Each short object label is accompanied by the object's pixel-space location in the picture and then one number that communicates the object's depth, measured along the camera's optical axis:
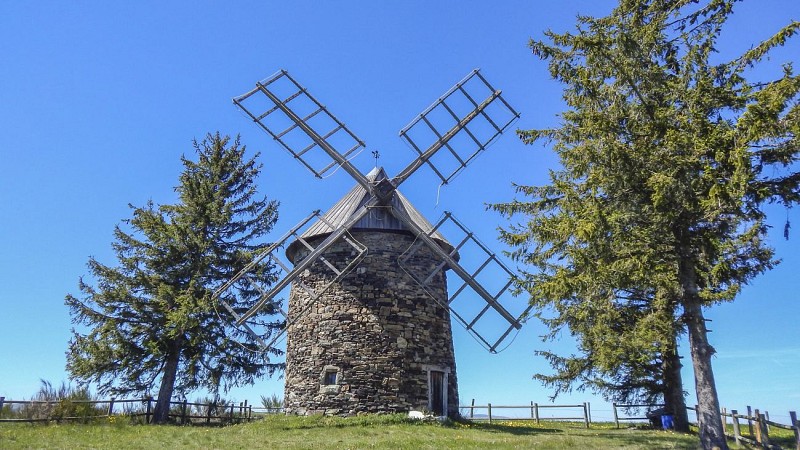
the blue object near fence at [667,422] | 17.11
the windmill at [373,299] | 16.25
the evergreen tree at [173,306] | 17.45
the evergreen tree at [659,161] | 9.86
